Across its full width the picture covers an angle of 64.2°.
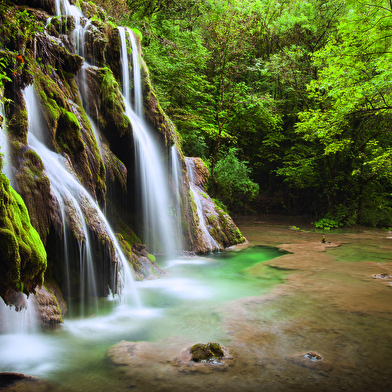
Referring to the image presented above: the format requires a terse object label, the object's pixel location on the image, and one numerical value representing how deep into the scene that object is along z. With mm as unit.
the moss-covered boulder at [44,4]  7223
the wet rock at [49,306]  4323
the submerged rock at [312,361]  3453
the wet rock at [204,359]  3434
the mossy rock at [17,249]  3066
